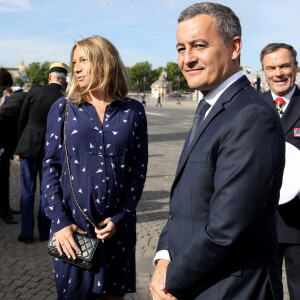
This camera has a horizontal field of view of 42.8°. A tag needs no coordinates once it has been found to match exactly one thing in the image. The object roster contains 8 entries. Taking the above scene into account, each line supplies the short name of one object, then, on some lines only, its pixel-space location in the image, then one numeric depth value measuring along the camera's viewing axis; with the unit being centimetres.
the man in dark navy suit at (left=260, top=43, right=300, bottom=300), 279
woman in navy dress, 225
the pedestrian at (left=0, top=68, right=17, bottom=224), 575
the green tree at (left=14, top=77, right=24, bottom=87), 12415
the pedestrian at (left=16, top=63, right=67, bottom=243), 493
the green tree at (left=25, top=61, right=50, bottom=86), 11994
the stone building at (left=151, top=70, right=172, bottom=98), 8866
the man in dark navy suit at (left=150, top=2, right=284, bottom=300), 128
